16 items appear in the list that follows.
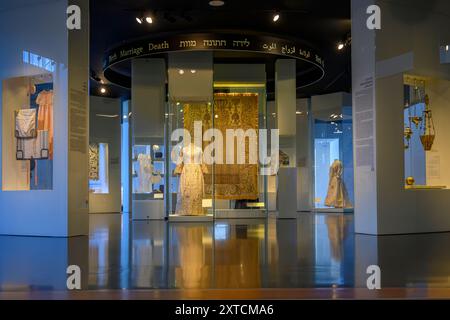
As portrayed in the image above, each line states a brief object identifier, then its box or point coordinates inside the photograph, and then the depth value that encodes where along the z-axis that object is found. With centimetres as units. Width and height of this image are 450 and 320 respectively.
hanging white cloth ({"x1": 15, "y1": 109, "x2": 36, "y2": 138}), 944
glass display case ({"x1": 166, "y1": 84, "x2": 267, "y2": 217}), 1554
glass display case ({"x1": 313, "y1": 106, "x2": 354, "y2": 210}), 1833
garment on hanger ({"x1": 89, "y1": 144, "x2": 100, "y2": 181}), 2005
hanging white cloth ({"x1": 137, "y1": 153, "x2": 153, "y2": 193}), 1432
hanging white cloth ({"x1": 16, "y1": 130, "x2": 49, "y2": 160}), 927
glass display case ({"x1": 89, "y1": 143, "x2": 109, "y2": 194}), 2016
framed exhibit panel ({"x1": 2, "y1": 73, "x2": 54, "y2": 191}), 925
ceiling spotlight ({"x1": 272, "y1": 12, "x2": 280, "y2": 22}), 1168
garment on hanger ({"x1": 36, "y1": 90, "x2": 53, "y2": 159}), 919
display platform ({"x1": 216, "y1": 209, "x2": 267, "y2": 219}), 1538
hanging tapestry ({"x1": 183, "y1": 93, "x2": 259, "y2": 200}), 1555
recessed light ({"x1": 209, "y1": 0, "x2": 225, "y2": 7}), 1101
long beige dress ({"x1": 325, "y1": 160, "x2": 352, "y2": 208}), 1833
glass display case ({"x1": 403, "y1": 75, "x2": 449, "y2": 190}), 960
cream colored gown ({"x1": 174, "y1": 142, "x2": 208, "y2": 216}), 1360
